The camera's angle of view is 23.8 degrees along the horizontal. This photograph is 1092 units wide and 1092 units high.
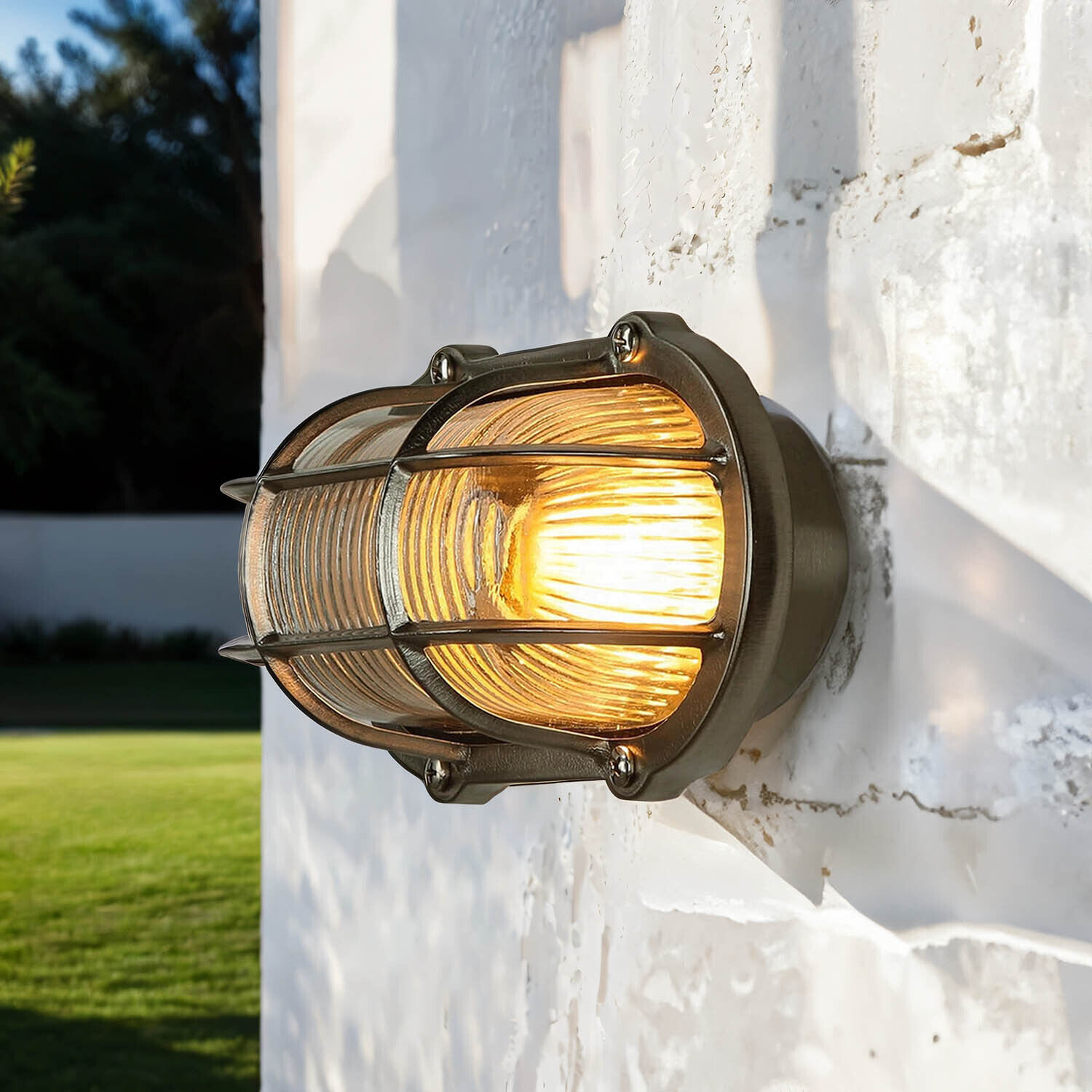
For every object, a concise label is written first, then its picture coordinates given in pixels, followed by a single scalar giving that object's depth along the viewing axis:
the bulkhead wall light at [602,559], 0.65
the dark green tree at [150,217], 14.12
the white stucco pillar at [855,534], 0.64
